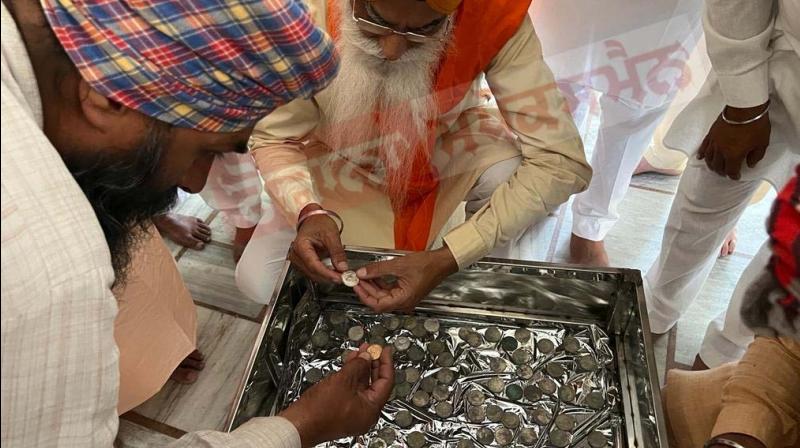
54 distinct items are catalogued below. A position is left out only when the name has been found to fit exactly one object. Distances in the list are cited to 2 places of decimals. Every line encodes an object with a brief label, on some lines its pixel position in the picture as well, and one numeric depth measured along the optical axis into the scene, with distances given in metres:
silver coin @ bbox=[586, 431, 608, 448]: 1.10
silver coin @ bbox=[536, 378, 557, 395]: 1.17
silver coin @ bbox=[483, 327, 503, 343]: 1.25
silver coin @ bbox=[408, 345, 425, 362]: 1.23
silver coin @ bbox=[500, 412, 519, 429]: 1.13
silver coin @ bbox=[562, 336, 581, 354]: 1.23
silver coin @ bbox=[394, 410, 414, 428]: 1.14
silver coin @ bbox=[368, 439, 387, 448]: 1.12
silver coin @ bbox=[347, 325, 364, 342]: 1.27
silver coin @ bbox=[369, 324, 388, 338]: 1.27
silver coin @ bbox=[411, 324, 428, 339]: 1.26
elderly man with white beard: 1.24
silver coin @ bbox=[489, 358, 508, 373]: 1.20
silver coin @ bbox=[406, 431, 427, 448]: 1.11
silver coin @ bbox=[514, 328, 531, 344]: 1.25
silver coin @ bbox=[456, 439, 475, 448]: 1.11
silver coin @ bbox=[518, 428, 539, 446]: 1.11
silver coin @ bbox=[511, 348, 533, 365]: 1.21
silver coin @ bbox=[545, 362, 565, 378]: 1.19
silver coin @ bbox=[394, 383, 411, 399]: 1.18
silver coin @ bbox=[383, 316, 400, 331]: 1.28
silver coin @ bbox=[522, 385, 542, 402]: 1.16
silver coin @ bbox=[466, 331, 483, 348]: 1.24
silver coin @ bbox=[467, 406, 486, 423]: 1.14
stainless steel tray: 1.12
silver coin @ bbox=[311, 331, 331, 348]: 1.25
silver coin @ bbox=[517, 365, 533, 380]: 1.19
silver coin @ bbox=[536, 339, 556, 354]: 1.23
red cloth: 0.77
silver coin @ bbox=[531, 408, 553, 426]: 1.13
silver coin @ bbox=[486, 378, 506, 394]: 1.18
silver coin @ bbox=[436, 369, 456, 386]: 1.19
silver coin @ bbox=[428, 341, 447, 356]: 1.23
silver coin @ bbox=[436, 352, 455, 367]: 1.22
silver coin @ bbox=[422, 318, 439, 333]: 1.27
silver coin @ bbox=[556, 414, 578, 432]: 1.12
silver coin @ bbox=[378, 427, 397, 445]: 1.12
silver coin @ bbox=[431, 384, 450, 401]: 1.17
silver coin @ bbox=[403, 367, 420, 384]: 1.20
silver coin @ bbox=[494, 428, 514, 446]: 1.11
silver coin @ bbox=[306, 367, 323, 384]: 1.20
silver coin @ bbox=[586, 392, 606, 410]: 1.15
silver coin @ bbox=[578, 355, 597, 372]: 1.20
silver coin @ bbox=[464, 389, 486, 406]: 1.16
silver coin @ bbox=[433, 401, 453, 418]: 1.15
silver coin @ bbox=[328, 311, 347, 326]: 1.29
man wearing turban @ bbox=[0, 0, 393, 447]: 0.53
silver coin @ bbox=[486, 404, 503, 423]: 1.14
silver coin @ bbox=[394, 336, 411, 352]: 1.25
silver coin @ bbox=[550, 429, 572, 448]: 1.11
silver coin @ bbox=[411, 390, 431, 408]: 1.16
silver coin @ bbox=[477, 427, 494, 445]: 1.11
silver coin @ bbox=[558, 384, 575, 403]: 1.16
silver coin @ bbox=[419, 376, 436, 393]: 1.18
